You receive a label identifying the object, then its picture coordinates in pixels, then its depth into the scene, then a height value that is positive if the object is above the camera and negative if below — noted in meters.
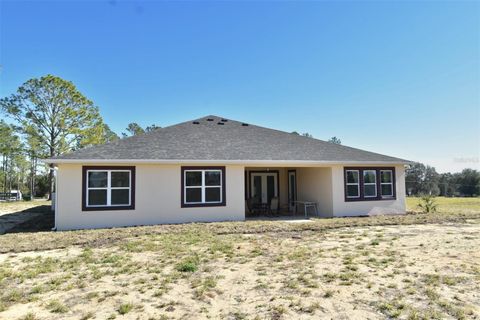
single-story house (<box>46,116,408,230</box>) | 11.54 +0.13
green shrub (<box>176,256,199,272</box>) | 6.07 -1.67
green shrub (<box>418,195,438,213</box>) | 16.52 -1.55
